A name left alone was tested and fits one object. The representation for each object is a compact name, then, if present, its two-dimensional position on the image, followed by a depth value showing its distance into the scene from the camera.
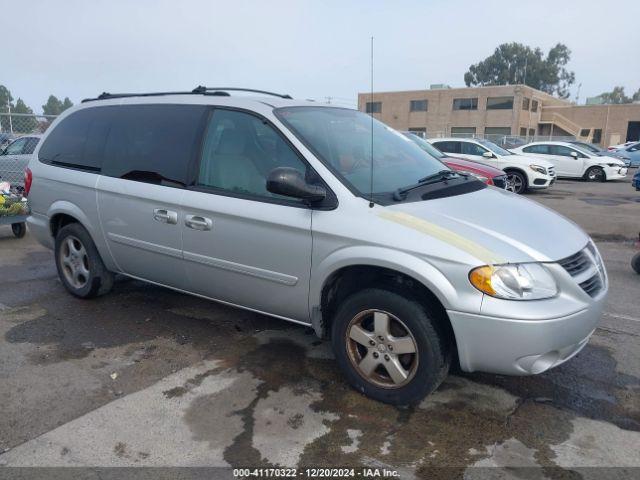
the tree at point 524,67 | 92.62
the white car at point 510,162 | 14.59
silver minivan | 2.83
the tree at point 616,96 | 111.64
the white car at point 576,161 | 18.42
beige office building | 48.12
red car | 10.33
